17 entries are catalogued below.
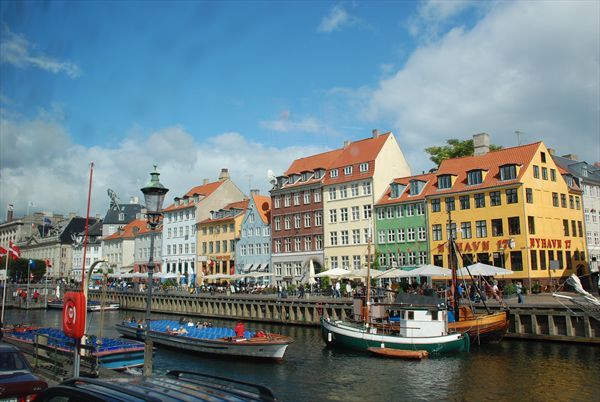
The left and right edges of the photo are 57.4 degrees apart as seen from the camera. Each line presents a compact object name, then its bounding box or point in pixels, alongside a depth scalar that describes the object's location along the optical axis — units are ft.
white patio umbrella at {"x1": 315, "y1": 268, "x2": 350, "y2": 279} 155.94
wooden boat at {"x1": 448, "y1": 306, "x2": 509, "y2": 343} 106.01
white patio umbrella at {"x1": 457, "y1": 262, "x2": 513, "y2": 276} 125.49
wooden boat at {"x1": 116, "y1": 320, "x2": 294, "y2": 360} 95.20
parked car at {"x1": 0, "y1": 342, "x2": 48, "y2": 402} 34.48
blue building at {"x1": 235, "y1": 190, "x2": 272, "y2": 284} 242.78
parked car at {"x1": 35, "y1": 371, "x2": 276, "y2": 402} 16.49
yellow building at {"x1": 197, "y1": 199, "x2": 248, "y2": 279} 260.42
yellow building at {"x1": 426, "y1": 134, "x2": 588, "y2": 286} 161.79
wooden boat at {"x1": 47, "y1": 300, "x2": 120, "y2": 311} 226.38
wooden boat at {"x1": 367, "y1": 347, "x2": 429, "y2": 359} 97.04
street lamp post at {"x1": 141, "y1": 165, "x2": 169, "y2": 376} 47.93
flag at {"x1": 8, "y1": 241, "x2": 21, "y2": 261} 109.60
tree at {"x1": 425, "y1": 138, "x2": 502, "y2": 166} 225.97
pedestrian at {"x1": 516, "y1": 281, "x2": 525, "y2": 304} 123.57
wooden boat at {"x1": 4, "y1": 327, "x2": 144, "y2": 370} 76.36
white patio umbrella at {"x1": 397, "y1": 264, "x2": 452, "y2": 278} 129.39
